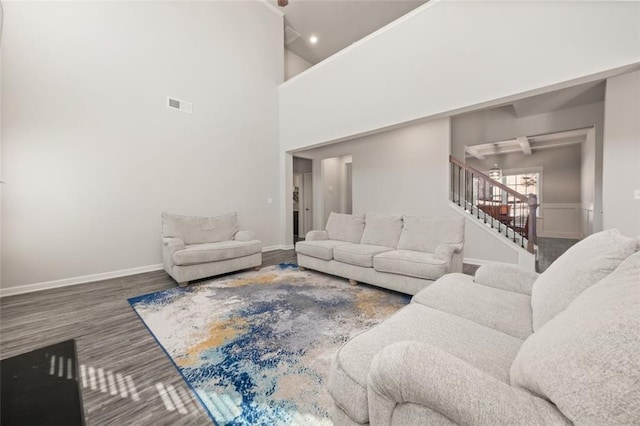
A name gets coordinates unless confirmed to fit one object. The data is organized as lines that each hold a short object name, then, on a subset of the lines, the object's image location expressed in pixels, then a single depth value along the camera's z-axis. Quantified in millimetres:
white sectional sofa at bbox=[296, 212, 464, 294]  2805
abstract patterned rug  1419
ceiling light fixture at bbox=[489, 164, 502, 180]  7684
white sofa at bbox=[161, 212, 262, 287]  3367
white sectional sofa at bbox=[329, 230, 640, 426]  565
